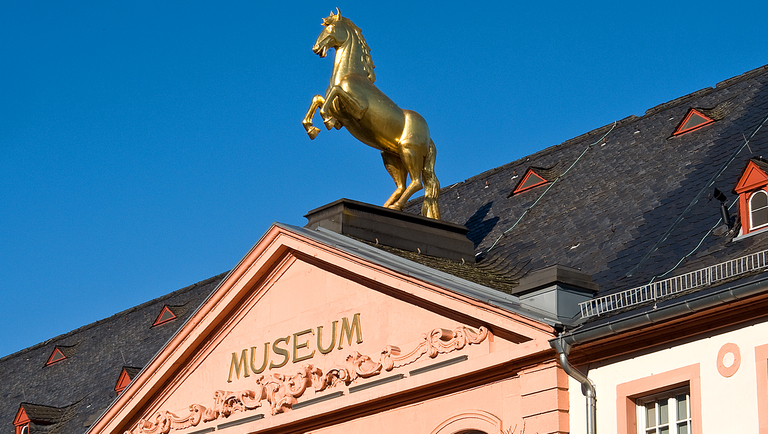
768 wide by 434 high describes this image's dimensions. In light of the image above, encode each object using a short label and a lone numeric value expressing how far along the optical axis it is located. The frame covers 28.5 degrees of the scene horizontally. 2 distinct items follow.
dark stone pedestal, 29.69
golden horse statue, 30.97
